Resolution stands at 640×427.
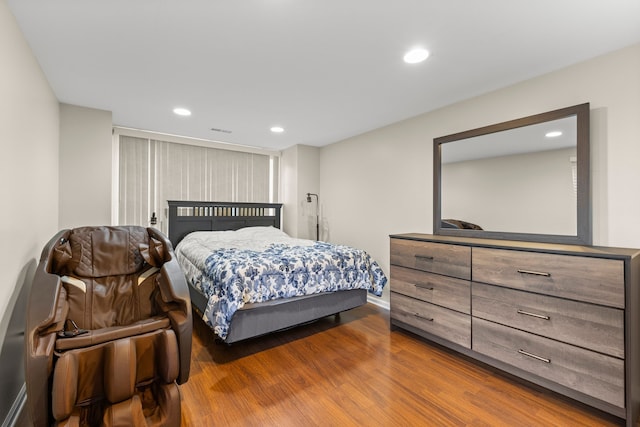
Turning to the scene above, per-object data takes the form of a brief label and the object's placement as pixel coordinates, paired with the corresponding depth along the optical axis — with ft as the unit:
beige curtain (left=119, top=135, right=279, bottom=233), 12.69
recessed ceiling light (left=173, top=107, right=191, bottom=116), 10.29
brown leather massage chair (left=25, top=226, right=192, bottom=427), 4.29
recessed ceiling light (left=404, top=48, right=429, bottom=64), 6.54
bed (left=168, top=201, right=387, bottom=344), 7.61
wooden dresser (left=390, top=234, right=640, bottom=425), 5.30
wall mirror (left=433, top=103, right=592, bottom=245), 6.96
